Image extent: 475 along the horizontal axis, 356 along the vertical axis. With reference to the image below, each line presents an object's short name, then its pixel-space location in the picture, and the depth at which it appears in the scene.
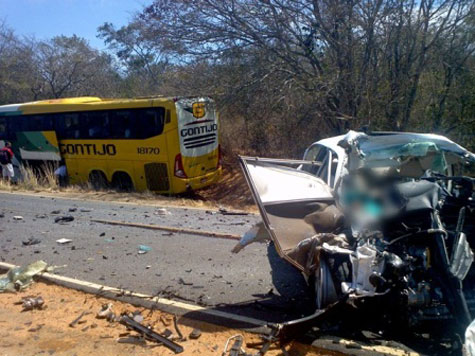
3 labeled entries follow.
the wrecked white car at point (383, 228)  3.69
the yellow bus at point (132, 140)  14.41
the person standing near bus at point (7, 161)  17.16
